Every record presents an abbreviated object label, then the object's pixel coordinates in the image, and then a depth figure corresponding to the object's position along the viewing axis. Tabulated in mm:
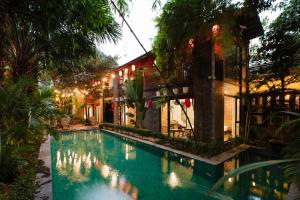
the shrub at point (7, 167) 4863
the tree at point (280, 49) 9328
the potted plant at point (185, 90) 11125
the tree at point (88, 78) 20902
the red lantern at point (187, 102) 10078
